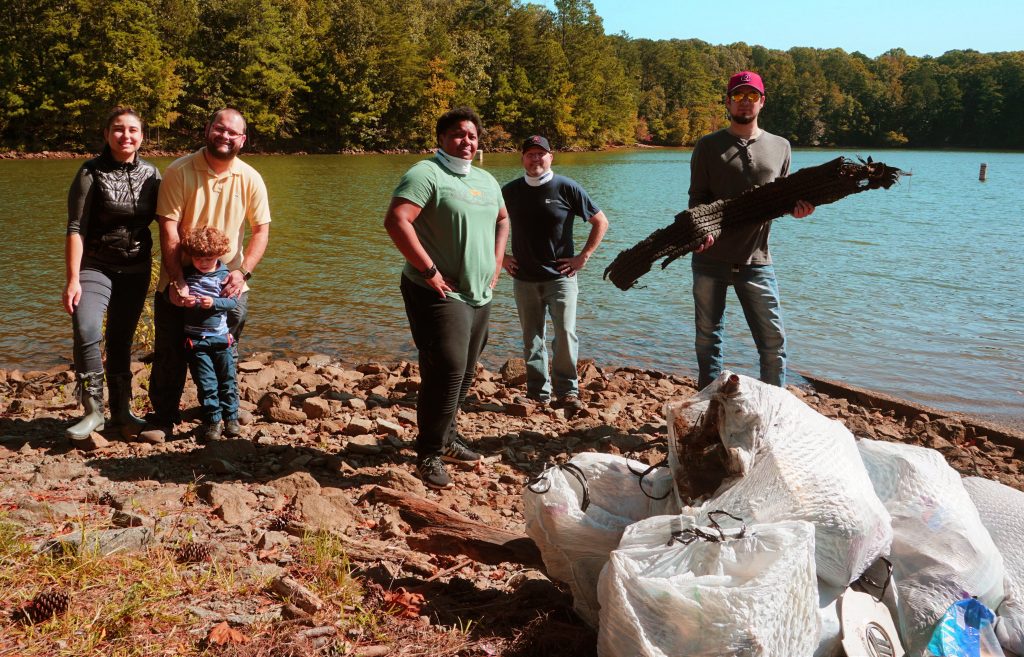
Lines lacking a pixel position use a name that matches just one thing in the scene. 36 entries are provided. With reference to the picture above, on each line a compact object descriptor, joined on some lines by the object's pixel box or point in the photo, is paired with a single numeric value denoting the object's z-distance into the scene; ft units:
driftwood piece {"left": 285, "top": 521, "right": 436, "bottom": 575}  11.22
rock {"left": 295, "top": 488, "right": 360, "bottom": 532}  12.53
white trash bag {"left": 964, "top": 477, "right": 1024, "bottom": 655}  9.76
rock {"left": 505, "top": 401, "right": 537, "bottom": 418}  20.10
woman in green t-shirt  14.32
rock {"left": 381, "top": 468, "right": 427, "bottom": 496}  14.51
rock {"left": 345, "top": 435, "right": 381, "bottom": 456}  16.53
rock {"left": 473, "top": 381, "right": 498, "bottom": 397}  21.98
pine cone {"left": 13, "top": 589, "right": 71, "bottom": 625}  8.80
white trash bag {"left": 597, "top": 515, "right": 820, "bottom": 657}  7.39
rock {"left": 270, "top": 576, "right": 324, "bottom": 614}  9.59
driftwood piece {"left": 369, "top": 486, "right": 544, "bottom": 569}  10.87
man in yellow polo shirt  15.97
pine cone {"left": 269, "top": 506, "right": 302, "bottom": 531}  12.24
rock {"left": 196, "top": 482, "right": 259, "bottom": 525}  12.41
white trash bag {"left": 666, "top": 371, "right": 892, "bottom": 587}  8.68
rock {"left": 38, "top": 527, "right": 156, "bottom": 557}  10.09
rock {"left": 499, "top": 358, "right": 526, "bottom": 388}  24.25
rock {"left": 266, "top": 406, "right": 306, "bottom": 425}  18.25
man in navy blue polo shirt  20.86
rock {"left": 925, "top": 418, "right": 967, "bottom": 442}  22.35
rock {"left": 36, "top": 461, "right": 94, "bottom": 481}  14.05
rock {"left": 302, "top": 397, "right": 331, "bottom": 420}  18.69
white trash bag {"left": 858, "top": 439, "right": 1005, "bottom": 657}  9.45
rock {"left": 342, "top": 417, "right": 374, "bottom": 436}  17.67
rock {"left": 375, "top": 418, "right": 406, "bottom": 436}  17.54
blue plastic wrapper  9.05
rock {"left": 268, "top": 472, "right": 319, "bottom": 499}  13.58
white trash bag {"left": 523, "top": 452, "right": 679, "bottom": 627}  9.36
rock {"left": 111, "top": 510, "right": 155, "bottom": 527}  11.51
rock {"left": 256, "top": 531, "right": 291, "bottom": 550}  11.35
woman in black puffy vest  15.78
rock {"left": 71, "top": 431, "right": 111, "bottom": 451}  15.83
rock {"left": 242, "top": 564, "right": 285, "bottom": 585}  10.23
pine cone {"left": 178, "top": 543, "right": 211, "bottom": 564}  10.48
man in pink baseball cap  17.02
